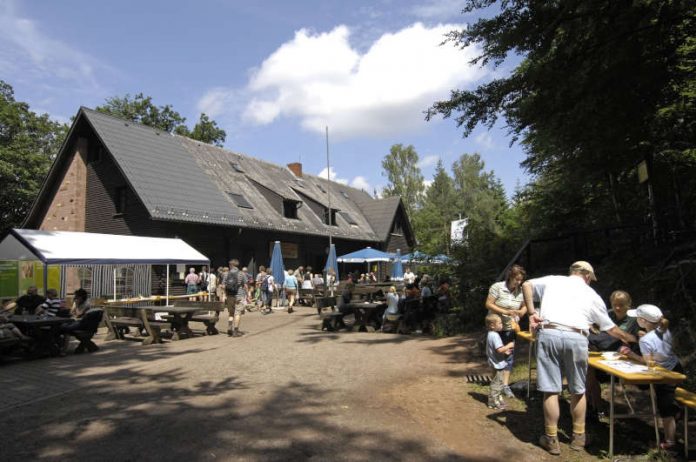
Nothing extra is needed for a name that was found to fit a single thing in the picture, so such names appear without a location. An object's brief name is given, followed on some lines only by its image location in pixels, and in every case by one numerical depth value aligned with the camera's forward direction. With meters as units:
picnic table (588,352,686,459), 3.98
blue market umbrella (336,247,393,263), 22.92
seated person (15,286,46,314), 10.75
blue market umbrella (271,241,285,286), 20.00
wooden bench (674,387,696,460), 4.06
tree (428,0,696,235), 6.80
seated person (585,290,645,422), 5.06
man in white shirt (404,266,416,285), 20.59
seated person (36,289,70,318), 9.57
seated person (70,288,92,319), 10.05
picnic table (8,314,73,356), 8.77
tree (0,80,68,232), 30.20
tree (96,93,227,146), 38.06
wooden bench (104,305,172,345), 10.67
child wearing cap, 4.16
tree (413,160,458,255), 43.96
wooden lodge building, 20.48
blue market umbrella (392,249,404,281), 24.05
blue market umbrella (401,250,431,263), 14.21
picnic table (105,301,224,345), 10.73
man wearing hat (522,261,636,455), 4.20
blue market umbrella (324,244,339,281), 21.33
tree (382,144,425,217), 54.47
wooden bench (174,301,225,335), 11.74
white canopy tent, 12.72
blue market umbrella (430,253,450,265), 13.72
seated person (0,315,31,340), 8.32
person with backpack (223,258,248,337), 11.39
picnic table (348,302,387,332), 12.04
